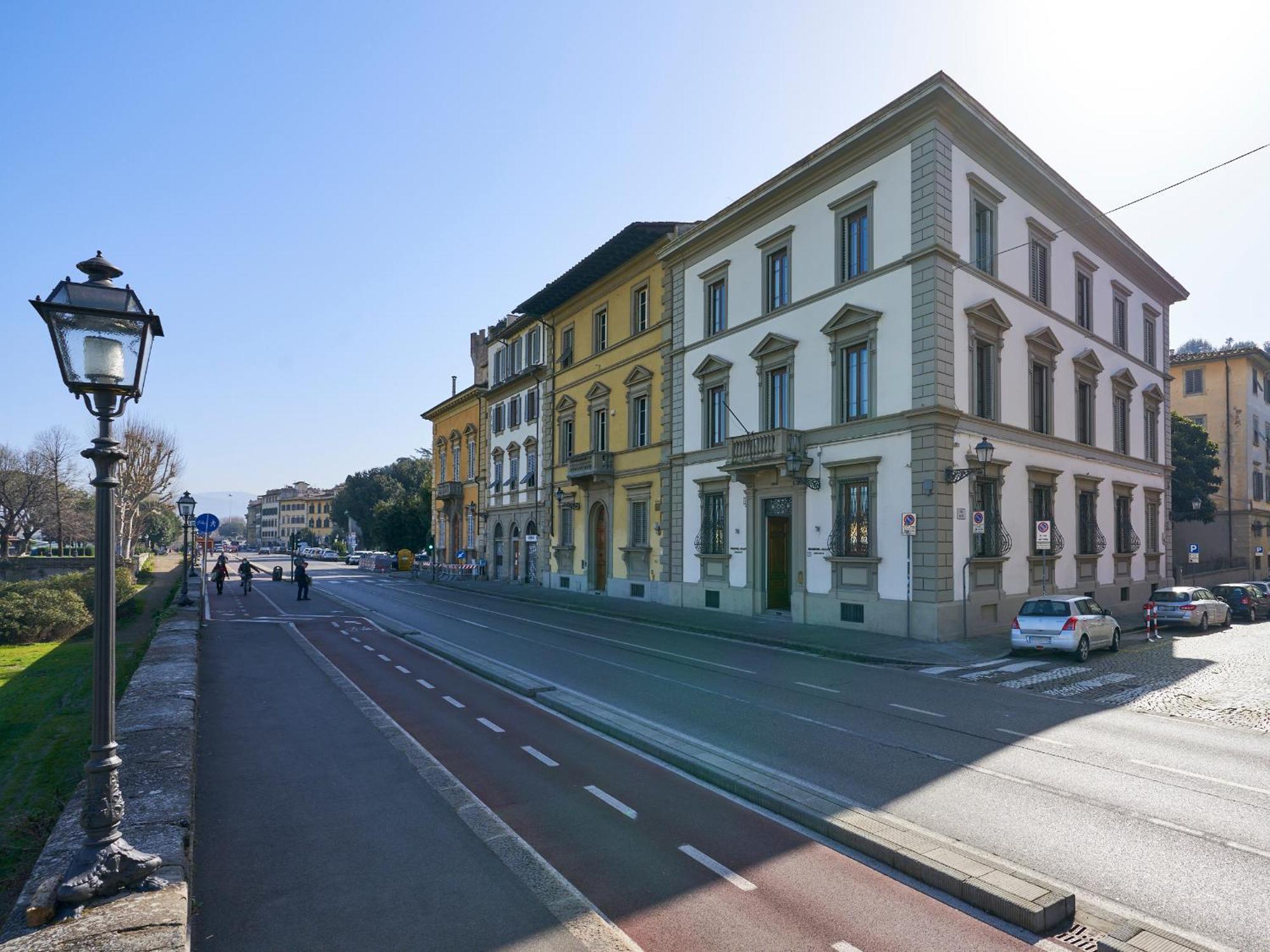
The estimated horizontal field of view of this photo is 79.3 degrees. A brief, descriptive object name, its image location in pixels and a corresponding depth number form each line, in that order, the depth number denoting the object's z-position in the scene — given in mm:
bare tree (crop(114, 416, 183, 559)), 50969
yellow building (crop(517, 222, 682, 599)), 31688
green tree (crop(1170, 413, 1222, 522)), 41719
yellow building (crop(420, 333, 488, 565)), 52938
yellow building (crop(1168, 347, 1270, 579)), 46812
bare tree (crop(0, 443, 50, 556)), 58969
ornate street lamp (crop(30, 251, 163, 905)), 4543
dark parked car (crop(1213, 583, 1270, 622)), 28328
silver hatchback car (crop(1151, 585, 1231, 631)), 23812
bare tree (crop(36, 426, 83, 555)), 60312
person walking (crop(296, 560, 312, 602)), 33094
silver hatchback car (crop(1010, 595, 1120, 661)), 17031
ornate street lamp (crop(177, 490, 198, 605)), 25812
